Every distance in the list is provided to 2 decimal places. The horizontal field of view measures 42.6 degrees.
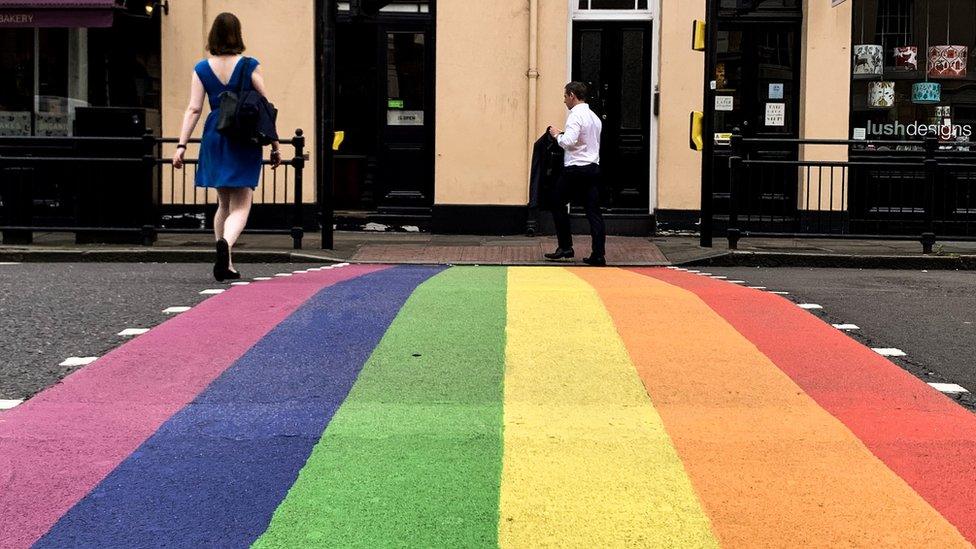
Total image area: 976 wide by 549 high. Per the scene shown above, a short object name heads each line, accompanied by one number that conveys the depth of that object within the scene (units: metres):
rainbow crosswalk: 3.79
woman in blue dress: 9.02
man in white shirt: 12.02
